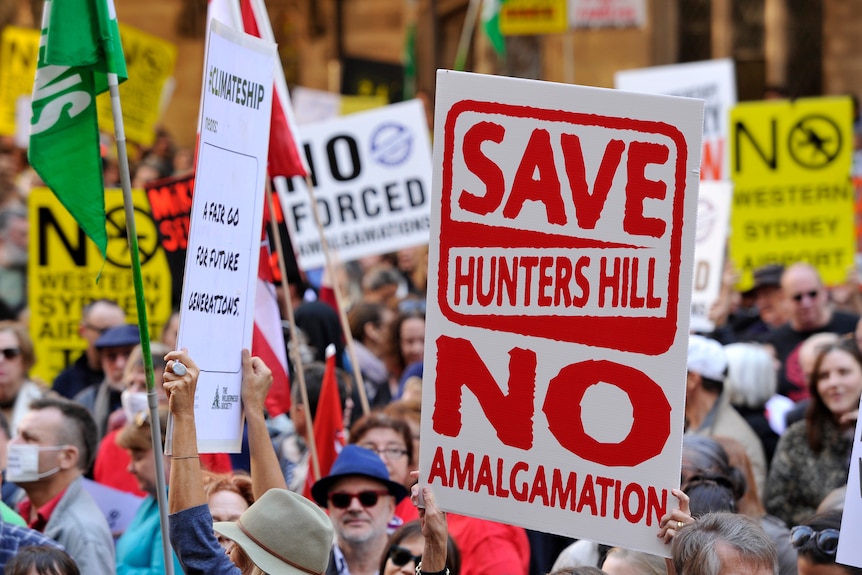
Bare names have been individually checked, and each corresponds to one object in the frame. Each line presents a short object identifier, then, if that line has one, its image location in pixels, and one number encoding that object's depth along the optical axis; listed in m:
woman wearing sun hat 7.55
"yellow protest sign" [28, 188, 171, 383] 17.02
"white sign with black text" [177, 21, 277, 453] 8.50
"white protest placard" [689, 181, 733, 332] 18.50
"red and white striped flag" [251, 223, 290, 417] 10.09
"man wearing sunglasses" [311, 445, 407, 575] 10.46
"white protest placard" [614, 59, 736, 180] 23.03
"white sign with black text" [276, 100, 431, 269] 17.78
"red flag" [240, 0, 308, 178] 11.61
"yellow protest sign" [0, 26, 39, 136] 29.06
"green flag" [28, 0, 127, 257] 8.62
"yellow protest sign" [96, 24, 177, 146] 26.48
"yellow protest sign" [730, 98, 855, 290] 19.59
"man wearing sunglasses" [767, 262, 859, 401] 17.48
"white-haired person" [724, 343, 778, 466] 14.70
